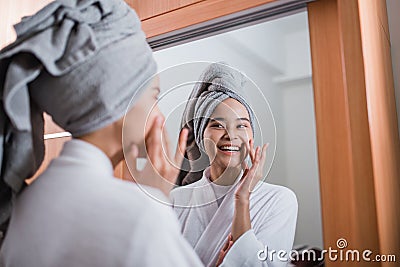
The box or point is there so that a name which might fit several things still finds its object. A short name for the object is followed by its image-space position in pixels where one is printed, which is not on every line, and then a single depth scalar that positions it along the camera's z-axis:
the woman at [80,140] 0.58
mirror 0.86
